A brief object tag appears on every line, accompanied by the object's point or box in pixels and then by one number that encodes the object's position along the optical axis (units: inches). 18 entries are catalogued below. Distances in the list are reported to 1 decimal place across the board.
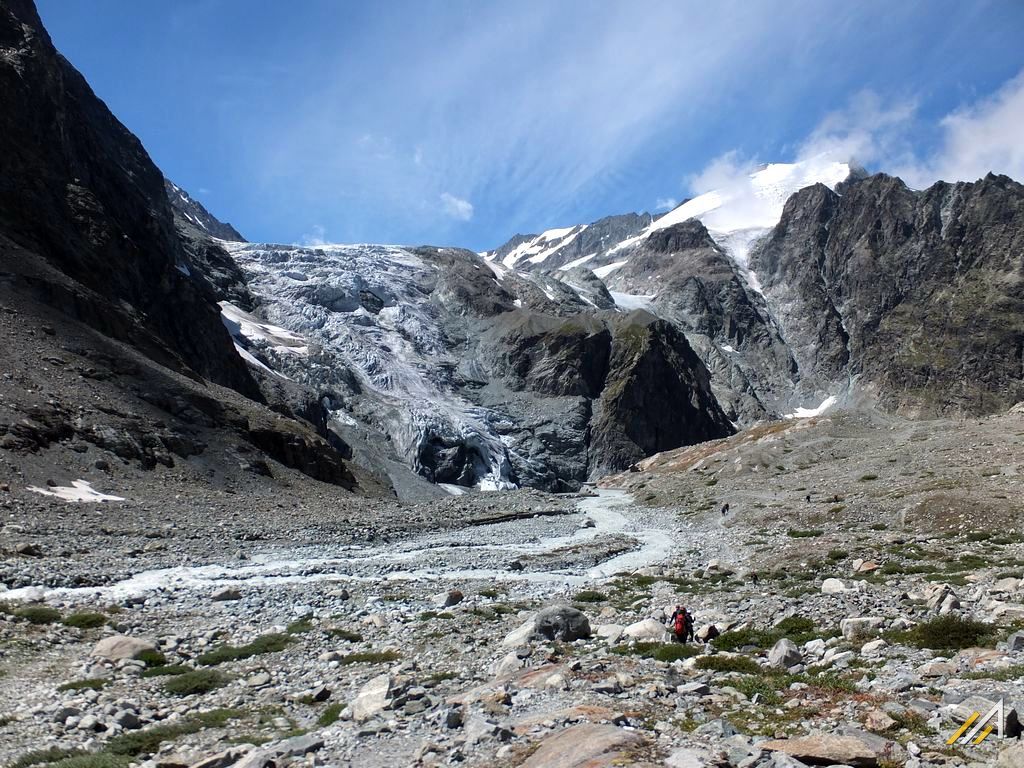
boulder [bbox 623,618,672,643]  768.3
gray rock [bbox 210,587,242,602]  1079.0
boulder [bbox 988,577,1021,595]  817.5
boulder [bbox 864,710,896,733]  412.5
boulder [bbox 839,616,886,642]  685.9
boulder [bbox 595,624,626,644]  774.5
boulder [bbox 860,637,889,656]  619.8
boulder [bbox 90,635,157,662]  762.2
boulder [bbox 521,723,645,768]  377.4
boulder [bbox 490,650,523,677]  640.3
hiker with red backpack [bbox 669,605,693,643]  732.7
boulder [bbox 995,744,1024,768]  340.8
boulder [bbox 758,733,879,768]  361.7
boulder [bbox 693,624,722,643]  753.6
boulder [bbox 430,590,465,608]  1061.8
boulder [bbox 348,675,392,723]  543.8
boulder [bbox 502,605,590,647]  776.9
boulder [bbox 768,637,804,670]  627.8
